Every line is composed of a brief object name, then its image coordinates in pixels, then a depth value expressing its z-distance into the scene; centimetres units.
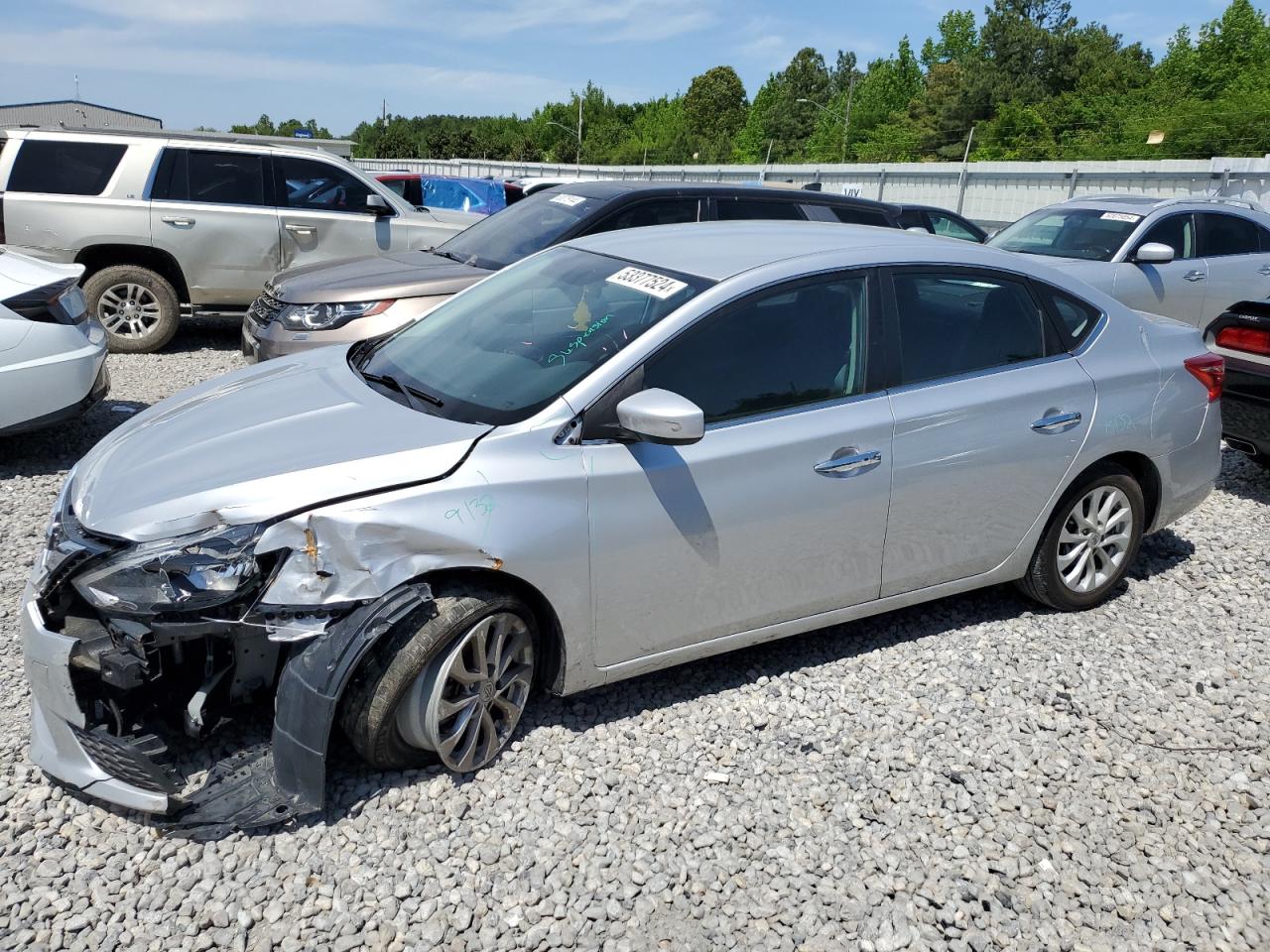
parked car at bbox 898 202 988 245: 941
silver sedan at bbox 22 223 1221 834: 298
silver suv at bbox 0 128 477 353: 916
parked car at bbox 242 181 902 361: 686
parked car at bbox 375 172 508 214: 1817
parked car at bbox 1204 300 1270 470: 632
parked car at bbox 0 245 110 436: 578
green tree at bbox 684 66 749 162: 11150
